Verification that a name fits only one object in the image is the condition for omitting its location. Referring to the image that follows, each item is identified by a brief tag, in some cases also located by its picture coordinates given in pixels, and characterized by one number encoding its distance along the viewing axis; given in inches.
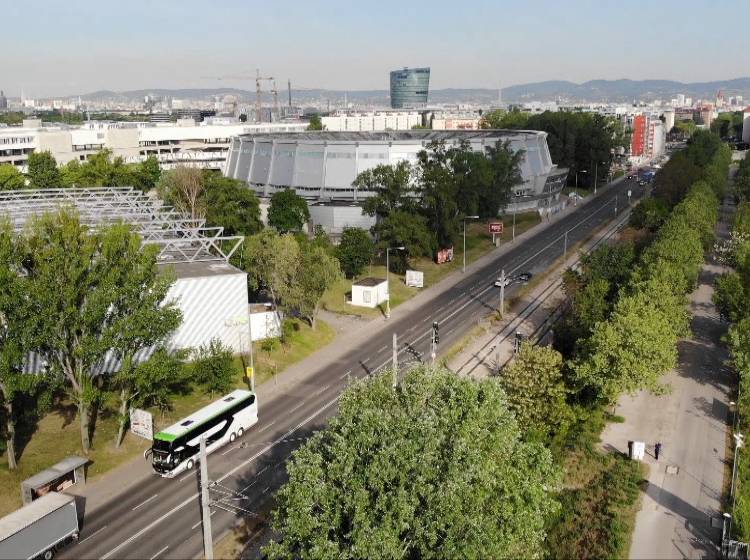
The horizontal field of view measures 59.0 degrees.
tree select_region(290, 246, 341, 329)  2364.7
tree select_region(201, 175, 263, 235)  3459.6
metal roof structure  2410.7
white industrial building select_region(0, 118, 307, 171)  5782.5
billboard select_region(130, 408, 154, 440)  1668.3
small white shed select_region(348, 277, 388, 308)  2822.6
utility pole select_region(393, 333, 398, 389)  1204.1
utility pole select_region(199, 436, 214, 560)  1120.8
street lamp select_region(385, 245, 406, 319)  2751.7
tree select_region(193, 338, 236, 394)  1904.5
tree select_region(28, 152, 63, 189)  4579.2
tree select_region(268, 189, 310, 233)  3814.0
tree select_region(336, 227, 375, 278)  3093.0
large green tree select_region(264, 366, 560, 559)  921.5
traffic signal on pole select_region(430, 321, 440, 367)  2226.6
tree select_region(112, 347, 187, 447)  1547.7
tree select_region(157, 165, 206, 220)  3528.5
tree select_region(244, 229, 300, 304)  2357.3
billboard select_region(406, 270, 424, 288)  3112.7
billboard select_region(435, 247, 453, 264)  3508.9
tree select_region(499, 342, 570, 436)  1544.0
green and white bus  1508.4
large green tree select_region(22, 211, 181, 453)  1411.2
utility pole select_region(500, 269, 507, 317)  2659.7
